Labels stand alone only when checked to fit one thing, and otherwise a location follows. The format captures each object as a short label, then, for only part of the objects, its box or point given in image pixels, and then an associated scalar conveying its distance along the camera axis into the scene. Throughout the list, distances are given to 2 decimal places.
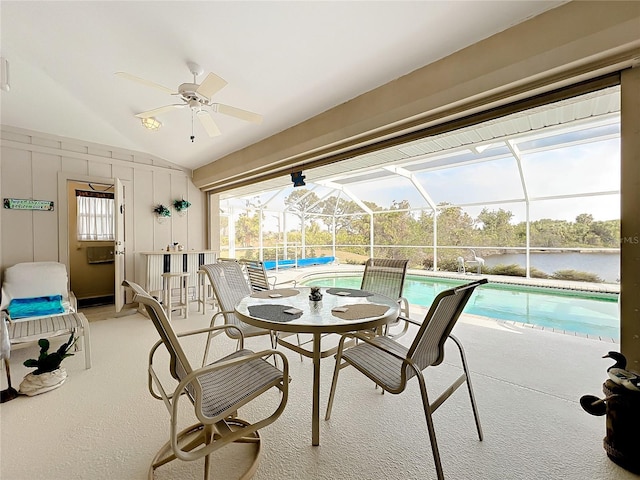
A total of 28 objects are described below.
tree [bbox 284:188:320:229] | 9.75
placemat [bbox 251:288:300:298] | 2.41
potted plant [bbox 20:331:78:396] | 2.21
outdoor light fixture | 4.34
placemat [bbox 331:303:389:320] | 1.79
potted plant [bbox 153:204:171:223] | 5.41
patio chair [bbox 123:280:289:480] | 1.18
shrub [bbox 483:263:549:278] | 7.81
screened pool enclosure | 4.58
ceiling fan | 2.43
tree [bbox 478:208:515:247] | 8.51
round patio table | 1.63
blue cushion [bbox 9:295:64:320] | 3.03
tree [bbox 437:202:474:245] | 9.30
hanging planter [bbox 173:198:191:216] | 5.66
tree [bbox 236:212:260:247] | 8.87
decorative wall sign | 4.02
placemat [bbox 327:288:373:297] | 2.45
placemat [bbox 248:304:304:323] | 1.74
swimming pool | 4.57
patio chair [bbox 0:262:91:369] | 2.66
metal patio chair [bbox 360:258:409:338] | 2.96
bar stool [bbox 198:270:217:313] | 4.66
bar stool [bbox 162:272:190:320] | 4.15
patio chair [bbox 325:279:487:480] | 1.39
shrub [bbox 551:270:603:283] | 7.22
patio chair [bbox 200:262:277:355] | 2.40
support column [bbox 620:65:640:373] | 1.70
